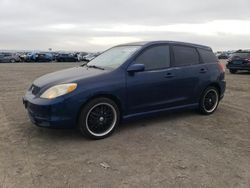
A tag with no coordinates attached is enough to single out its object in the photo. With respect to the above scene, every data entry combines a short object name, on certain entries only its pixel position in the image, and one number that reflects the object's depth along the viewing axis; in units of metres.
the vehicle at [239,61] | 12.55
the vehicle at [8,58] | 29.20
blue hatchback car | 3.26
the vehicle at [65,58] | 32.76
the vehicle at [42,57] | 31.84
